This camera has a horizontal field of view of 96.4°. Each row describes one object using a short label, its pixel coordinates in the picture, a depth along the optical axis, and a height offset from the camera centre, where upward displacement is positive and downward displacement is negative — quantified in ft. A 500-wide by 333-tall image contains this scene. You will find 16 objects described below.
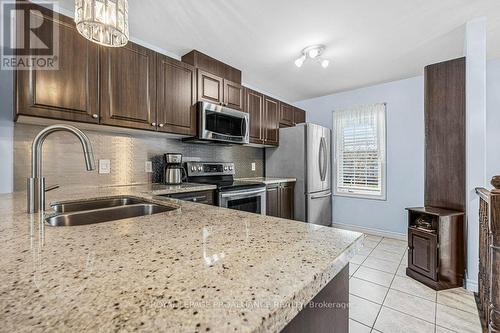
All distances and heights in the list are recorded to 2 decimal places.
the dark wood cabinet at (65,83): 4.88 +1.94
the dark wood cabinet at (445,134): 7.37 +1.06
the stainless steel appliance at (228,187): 7.67 -0.80
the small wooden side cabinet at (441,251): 6.72 -2.65
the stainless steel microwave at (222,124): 8.06 +1.66
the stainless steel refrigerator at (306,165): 10.96 +0.02
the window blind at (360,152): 11.69 +0.75
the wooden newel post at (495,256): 4.14 -1.72
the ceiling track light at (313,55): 8.19 +4.29
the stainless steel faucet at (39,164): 3.05 +0.02
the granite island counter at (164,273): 1.01 -0.69
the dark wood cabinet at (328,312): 1.78 -1.33
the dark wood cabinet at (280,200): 9.77 -1.58
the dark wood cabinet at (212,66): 8.53 +4.09
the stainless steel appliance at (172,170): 7.69 -0.15
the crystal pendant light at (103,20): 3.78 +2.57
